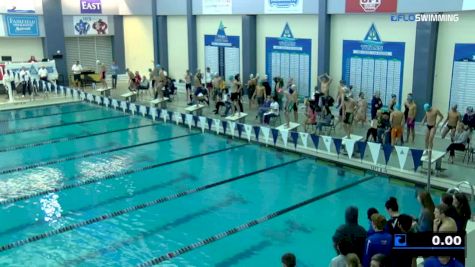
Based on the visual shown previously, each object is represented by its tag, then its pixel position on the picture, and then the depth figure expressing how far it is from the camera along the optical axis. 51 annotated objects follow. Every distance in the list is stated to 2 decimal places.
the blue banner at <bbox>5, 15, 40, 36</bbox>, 20.06
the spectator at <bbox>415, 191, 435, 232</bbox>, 4.90
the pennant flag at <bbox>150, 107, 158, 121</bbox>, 14.63
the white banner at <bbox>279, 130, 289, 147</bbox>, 11.05
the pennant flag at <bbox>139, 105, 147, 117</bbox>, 14.87
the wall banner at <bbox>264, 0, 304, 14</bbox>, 15.15
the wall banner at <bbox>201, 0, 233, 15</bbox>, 17.58
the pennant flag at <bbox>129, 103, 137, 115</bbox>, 15.37
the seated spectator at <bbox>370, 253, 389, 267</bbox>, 3.54
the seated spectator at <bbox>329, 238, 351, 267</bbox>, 4.04
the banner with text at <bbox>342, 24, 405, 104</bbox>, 13.24
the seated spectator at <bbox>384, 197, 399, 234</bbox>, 4.84
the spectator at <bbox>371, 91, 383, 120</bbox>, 12.45
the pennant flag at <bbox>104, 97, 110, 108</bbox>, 16.47
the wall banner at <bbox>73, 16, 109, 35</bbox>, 22.31
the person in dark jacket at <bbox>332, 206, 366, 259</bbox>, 4.39
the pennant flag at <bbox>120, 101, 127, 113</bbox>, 15.44
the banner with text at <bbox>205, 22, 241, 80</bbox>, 18.17
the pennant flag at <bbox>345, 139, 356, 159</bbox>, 10.01
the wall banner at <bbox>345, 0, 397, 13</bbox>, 12.79
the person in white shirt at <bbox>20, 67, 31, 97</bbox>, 18.38
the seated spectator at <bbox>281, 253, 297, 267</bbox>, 3.90
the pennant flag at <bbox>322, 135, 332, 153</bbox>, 10.26
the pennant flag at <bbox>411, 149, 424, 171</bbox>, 8.95
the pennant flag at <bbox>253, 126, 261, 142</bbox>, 11.61
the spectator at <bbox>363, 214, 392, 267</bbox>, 4.26
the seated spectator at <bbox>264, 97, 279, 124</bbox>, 12.93
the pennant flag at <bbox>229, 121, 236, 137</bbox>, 12.23
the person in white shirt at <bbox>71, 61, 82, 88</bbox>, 20.86
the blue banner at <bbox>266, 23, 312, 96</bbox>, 15.64
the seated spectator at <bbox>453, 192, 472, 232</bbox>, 5.02
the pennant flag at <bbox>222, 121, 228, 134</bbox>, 12.66
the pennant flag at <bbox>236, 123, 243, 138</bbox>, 12.20
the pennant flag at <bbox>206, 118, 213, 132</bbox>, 12.87
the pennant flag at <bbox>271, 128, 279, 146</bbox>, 11.31
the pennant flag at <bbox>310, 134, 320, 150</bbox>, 10.58
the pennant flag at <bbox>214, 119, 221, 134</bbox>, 12.64
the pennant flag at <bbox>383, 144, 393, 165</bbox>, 9.45
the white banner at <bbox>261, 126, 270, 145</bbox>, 11.38
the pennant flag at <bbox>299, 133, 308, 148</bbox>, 10.70
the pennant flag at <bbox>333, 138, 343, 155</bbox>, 10.19
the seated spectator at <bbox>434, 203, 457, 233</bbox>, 4.34
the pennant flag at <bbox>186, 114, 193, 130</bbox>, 13.35
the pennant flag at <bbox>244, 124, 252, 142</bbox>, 11.78
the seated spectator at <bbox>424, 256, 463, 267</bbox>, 3.53
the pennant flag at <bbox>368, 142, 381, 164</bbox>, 9.52
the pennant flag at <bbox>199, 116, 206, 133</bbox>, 13.00
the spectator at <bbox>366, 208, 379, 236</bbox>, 4.45
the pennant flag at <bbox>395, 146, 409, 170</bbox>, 9.15
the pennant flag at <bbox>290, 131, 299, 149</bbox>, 11.12
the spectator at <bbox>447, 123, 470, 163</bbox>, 9.73
